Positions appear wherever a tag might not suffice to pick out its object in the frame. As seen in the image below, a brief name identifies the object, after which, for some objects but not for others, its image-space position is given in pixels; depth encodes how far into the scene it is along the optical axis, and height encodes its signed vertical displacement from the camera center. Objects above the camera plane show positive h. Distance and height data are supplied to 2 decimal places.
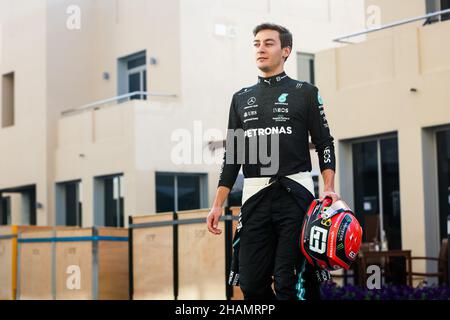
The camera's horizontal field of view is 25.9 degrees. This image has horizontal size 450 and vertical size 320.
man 5.24 +0.32
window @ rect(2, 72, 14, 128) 31.02 +4.29
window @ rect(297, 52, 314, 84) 27.28 +4.57
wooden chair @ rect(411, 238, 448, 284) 14.69 -0.59
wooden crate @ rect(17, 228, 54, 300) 18.44 -0.60
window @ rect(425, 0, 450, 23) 18.05 +4.06
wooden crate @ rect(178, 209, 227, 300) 14.34 -0.43
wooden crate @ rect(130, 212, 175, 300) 15.66 -0.41
